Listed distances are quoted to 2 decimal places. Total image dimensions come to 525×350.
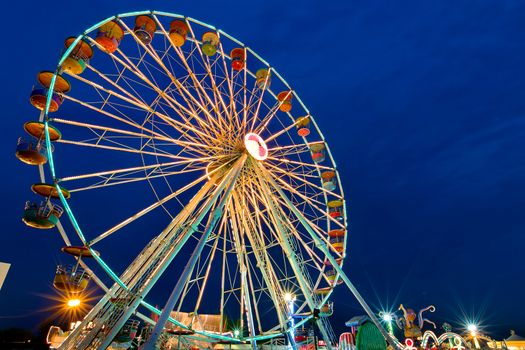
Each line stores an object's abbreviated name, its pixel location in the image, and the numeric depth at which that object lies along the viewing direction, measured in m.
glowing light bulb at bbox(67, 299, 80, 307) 11.76
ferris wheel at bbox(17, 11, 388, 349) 11.70
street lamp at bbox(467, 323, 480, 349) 27.42
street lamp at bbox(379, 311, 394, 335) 29.53
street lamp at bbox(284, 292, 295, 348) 16.72
